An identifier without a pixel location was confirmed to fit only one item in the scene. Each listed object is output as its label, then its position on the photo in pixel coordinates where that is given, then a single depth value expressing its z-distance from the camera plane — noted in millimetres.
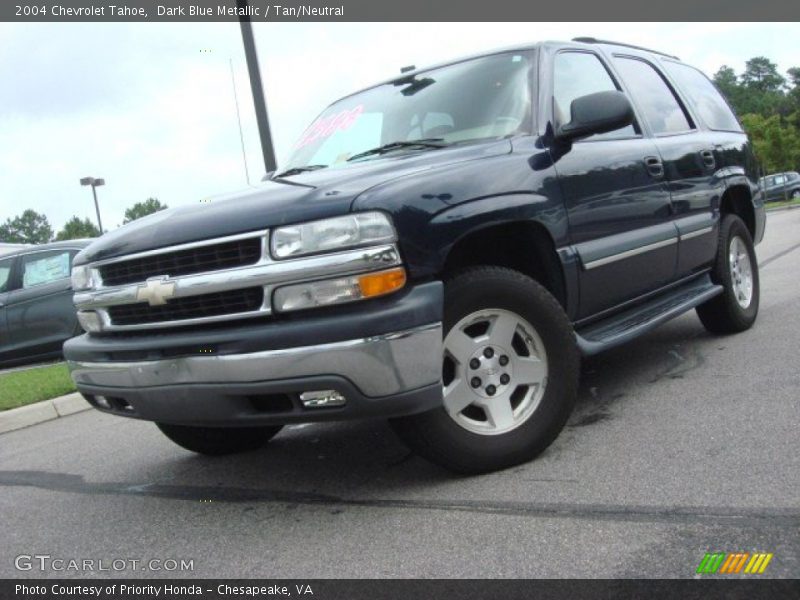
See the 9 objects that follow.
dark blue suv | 2852
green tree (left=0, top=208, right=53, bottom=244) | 115938
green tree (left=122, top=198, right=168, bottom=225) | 75006
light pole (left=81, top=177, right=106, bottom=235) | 41625
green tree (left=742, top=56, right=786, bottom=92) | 122188
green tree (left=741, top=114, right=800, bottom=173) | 43625
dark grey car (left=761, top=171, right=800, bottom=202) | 38844
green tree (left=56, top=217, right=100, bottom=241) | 101581
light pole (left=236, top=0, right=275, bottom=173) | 9422
